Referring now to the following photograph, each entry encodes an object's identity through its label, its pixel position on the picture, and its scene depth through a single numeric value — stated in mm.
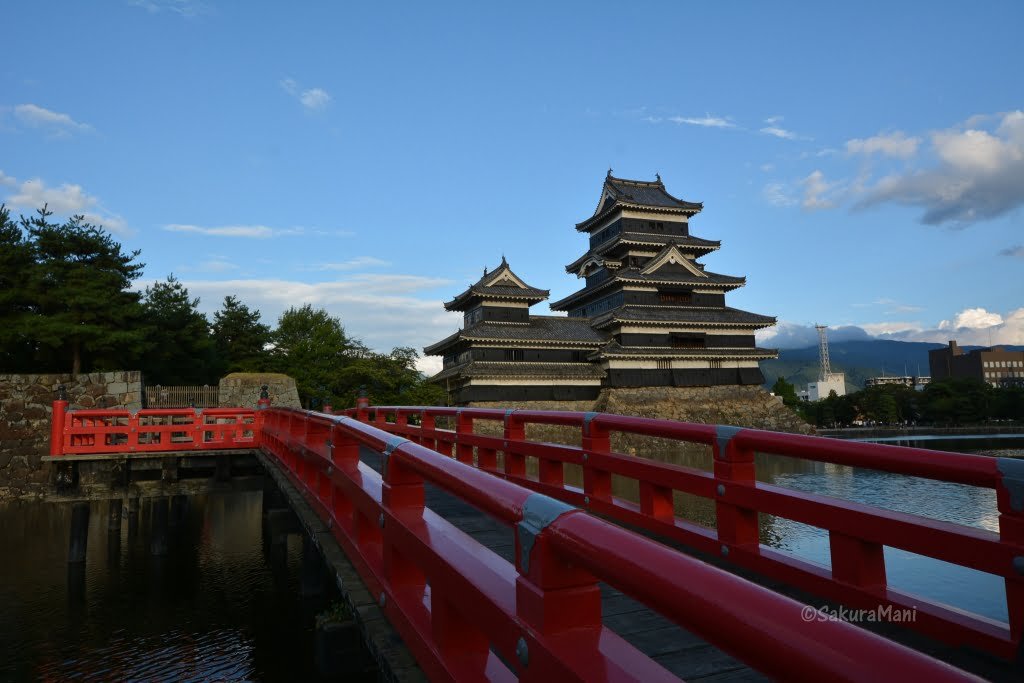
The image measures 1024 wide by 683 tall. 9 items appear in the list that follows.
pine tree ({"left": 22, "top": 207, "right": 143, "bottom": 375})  25359
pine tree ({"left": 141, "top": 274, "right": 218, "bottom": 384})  31828
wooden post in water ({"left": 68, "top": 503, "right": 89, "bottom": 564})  12305
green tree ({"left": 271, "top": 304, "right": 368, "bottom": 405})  35375
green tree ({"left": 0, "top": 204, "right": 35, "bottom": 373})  25047
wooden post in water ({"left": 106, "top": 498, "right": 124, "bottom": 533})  14211
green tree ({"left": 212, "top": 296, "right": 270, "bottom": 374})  43000
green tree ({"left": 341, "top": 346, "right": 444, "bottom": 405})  33062
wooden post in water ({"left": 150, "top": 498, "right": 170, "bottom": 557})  13450
